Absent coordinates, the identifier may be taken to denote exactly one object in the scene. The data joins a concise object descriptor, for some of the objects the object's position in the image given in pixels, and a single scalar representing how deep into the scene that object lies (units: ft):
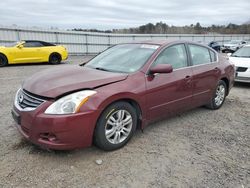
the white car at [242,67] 25.94
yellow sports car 37.47
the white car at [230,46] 81.82
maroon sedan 9.33
